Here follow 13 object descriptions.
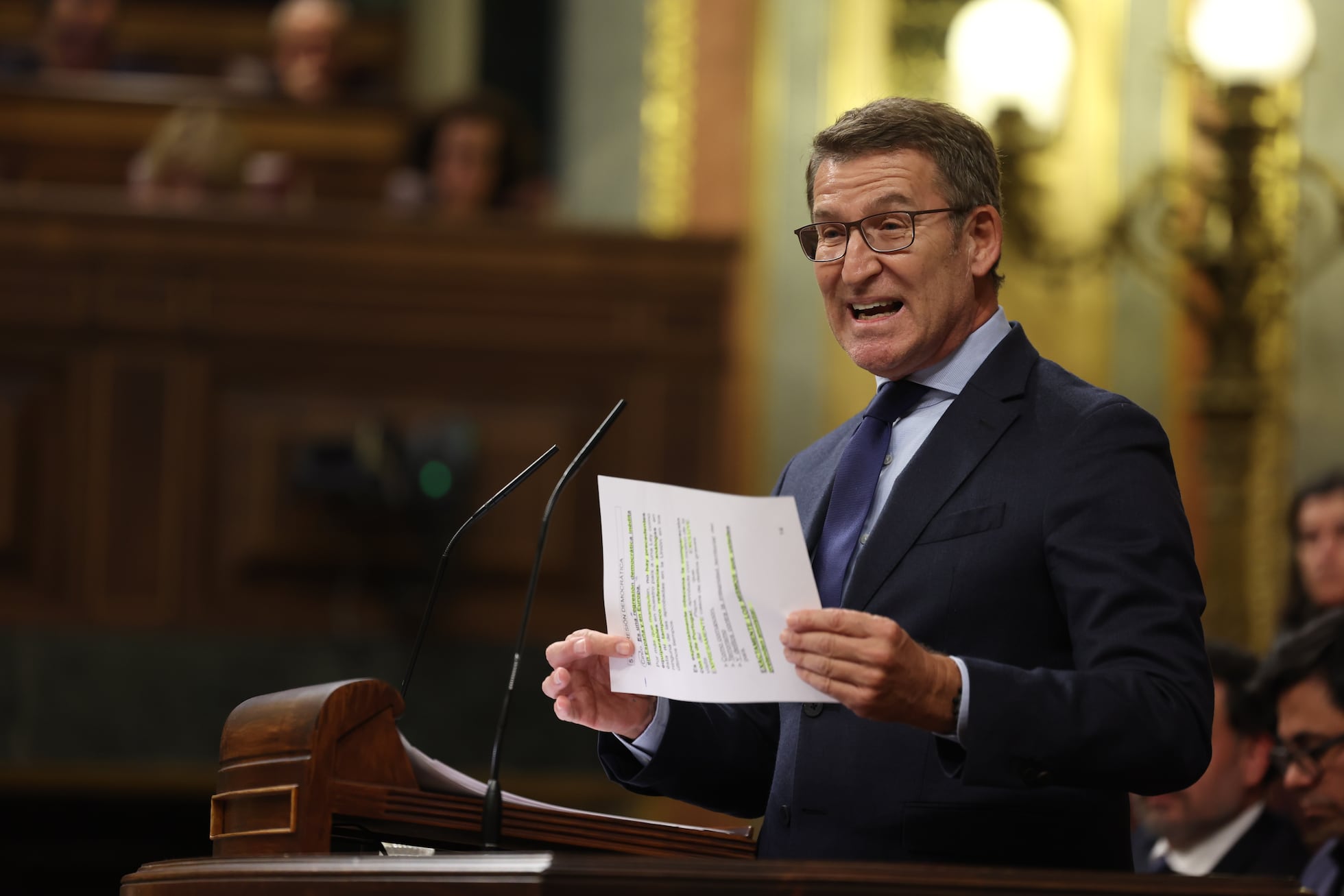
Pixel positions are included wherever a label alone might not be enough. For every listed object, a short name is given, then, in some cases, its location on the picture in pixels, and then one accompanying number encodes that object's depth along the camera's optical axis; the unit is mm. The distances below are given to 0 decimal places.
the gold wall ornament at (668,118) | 13437
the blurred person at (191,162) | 11180
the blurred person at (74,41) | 14484
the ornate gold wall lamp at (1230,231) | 10094
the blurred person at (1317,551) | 7762
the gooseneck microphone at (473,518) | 3670
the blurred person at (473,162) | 11391
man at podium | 3244
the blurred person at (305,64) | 14102
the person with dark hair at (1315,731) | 5535
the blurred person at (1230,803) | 6422
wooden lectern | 2832
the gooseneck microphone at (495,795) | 3275
